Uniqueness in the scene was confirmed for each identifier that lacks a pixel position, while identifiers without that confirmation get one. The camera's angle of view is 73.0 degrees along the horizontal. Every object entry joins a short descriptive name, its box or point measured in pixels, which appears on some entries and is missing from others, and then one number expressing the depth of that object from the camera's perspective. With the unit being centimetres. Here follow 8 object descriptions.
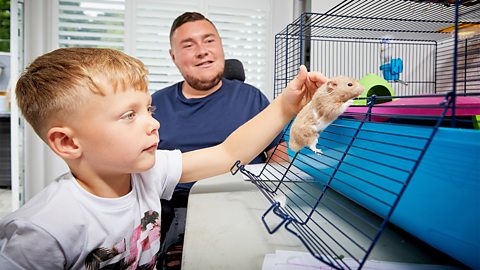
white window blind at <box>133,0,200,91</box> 281
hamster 69
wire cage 41
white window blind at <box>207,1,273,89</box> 296
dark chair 210
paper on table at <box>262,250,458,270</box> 49
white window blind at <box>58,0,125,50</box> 273
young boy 60
